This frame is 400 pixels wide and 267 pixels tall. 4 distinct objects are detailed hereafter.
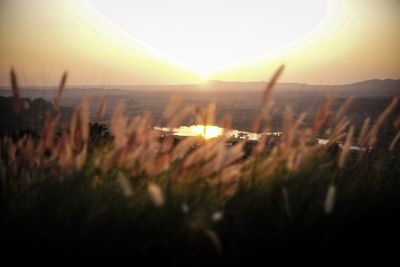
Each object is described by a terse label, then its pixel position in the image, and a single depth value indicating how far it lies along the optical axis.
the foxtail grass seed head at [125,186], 2.14
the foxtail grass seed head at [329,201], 2.20
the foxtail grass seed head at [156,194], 2.07
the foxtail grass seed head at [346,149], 2.79
